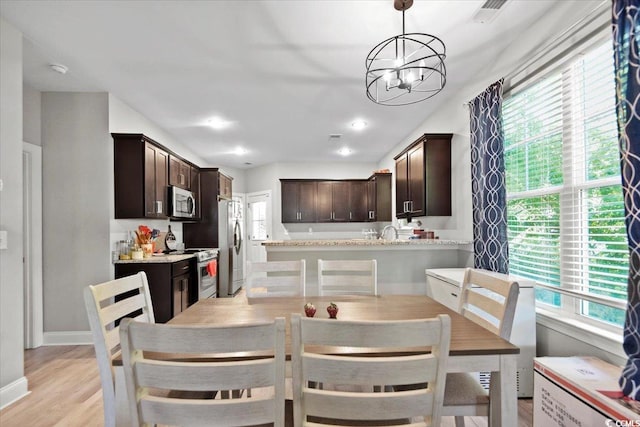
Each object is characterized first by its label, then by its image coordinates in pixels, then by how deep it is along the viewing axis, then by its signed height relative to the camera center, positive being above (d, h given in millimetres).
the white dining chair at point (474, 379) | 1377 -744
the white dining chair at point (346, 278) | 2230 -410
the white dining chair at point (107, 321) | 1211 -419
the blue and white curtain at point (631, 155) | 1412 +269
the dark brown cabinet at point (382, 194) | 6277 +460
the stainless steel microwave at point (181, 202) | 4375 +256
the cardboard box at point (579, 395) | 1358 -820
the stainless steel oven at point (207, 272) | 4492 -759
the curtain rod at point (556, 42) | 1817 +1128
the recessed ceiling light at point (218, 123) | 4391 +1348
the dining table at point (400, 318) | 1188 -491
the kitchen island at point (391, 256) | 3455 -404
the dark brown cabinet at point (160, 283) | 3625 -694
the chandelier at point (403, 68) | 2078 +1383
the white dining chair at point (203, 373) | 891 -433
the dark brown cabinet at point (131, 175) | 3645 +512
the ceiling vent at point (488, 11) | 2119 +1390
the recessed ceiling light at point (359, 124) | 4536 +1347
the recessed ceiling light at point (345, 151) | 6225 +1322
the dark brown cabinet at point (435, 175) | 3684 +490
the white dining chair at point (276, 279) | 2172 -406
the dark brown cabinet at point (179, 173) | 4512 +703
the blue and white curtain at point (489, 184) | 2652 +283
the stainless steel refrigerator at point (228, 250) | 5625 -524
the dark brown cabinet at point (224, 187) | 5908 +629
